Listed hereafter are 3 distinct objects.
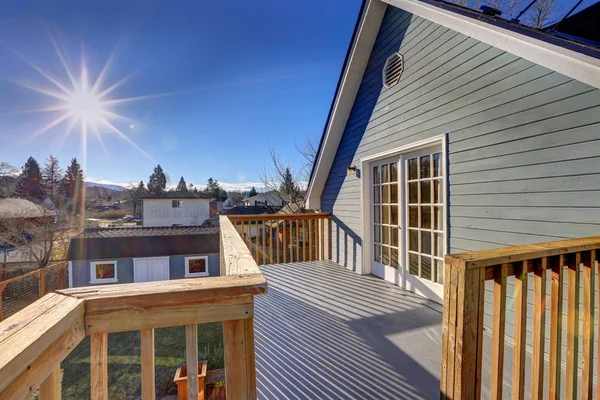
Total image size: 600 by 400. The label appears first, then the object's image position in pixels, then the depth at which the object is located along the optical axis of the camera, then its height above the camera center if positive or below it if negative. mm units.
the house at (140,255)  11875 -2691
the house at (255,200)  25339 -480
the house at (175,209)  25188 -1095
